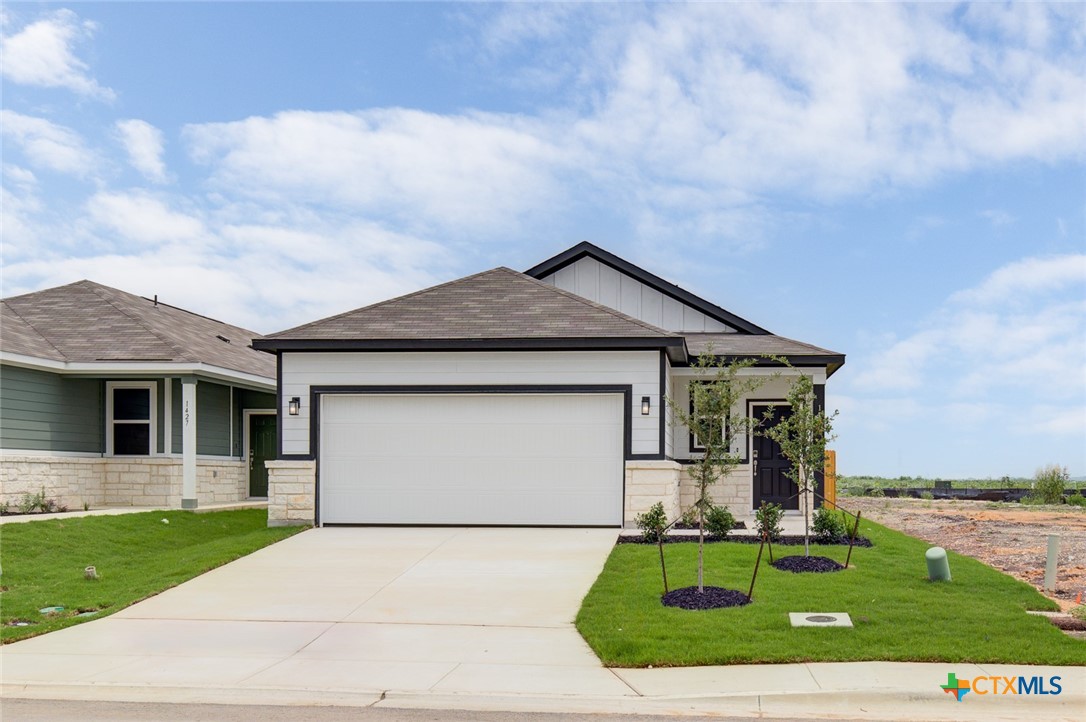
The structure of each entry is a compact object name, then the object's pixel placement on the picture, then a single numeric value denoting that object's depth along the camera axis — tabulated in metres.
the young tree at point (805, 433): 13.95
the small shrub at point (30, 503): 19.52
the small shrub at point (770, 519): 14.56
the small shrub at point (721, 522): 15.84
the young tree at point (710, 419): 11.71
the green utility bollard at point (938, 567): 12.34
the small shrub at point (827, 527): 15.50
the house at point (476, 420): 17.50
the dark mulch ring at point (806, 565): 13.01
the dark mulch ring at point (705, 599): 11.02
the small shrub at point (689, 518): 14.91
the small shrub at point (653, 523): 15.87
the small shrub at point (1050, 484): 33.02
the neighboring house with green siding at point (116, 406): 20.08
